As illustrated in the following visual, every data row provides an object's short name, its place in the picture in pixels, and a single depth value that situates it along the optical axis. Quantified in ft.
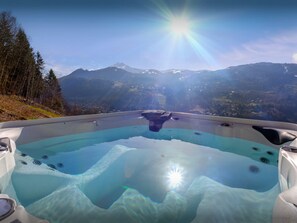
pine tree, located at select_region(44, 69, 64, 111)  63.07
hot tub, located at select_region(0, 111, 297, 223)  6.23
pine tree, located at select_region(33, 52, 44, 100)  58.33
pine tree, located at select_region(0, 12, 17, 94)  37.45
